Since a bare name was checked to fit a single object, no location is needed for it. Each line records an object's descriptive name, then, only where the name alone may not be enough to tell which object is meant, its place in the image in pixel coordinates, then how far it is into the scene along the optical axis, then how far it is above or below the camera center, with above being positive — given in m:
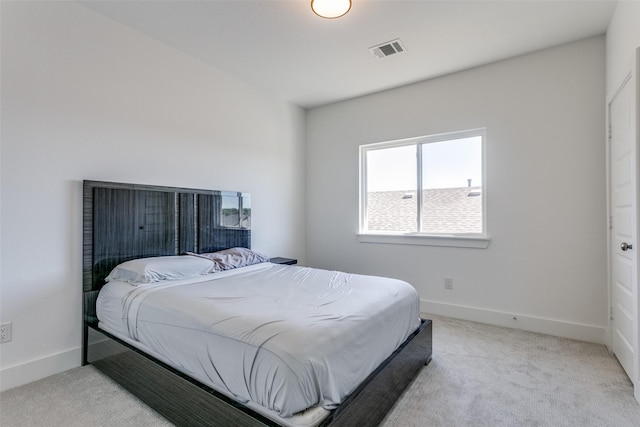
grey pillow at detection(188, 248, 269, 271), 2.78 -0.41
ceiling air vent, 2.74 +1.51
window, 3.30 +0.31
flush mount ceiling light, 2.06 +1.40
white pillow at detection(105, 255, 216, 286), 2.19 -0.41
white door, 1.87 -0.09
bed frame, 1.43 -0.49
